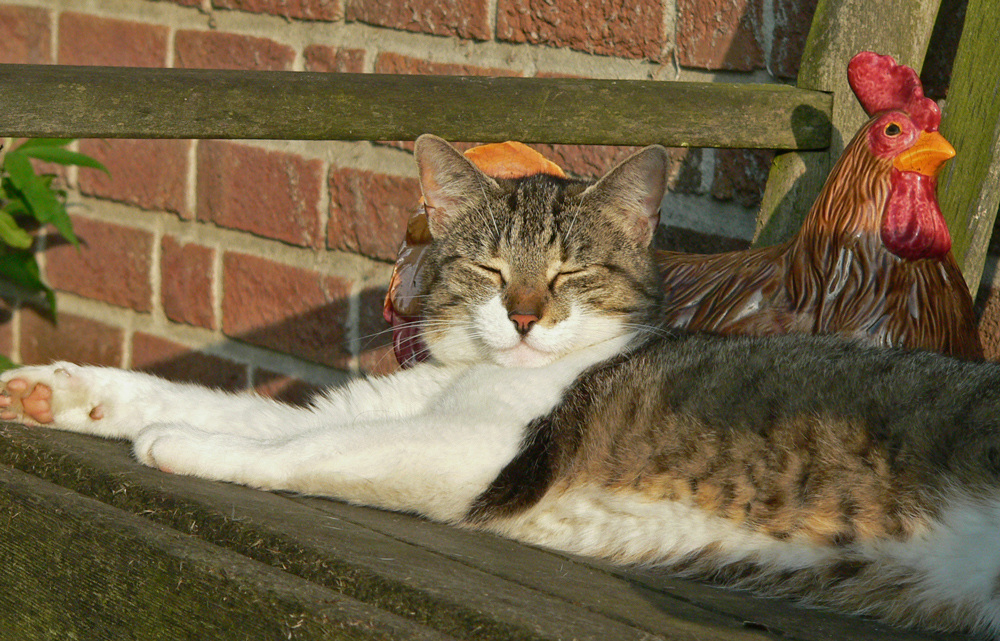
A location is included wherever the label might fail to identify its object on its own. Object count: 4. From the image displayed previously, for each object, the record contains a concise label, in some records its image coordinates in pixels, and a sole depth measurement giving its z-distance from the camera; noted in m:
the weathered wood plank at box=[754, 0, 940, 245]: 4.42
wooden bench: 3.15
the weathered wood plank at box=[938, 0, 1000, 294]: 4.40
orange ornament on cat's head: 4.52
